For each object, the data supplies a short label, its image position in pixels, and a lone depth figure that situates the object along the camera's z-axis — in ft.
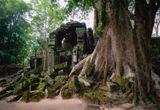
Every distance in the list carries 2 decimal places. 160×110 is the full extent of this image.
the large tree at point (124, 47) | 12.63
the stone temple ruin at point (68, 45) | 18.15
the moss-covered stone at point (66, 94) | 13.58
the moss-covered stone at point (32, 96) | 13.70
